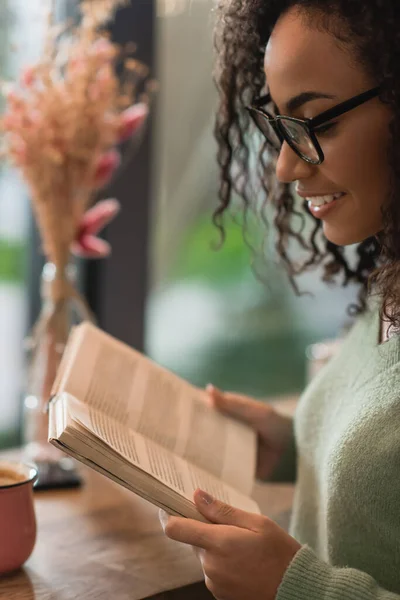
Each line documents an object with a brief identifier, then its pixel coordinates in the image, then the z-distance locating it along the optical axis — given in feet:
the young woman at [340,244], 2.73
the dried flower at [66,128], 4.17
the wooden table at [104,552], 3.12
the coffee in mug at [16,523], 3.11
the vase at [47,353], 4.32
